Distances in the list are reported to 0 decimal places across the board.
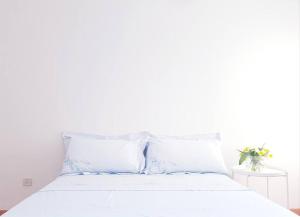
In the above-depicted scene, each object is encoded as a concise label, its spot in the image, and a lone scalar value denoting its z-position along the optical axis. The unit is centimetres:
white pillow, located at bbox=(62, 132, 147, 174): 283
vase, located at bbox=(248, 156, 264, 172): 296
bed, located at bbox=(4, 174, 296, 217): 164
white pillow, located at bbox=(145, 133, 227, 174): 284
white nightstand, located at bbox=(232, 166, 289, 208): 281
